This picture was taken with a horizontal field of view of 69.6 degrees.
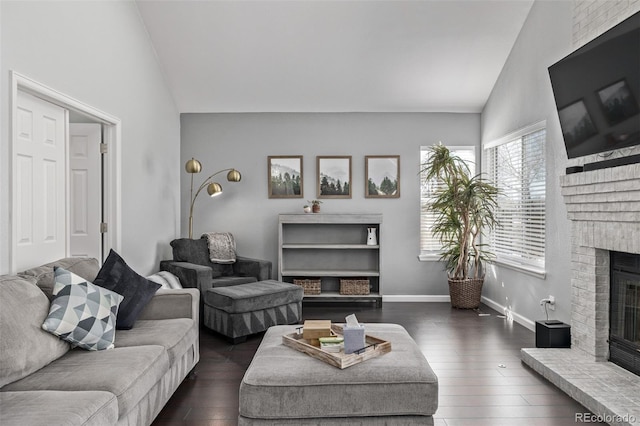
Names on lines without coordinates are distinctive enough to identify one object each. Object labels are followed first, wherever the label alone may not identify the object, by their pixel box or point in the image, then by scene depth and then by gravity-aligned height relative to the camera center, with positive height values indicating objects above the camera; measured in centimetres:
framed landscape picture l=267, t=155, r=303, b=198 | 605 +47
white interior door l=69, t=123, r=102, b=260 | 391 +18
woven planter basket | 545 -94
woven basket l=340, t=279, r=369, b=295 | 568 -91
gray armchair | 445 -59
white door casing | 261 +40
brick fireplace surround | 276 -57
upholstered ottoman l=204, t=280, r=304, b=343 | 412 -89
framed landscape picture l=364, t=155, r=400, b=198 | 603 +49
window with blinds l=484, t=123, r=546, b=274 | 450 +19
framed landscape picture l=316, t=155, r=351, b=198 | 605 +48
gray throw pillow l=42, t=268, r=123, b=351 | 236 -54
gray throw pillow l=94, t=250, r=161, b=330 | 293 -49
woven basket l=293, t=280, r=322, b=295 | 570 -91
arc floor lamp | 512 +39
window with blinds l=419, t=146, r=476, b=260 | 604 +21
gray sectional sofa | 180 -75
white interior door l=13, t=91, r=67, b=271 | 282 +20
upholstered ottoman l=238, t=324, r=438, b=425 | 216 -87
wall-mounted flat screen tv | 276 +82
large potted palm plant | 538 -3
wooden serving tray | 230 -73
